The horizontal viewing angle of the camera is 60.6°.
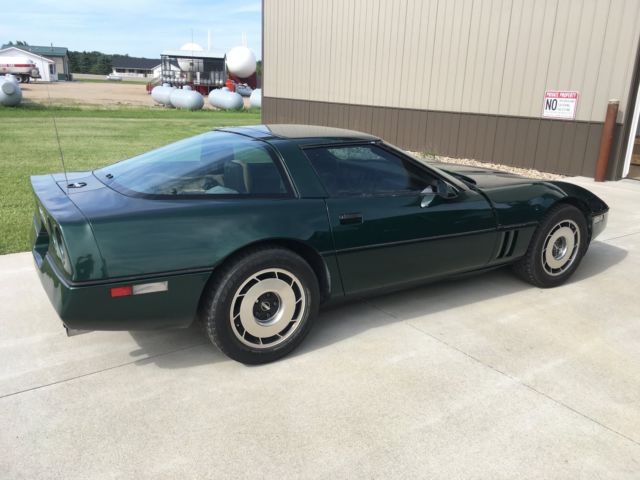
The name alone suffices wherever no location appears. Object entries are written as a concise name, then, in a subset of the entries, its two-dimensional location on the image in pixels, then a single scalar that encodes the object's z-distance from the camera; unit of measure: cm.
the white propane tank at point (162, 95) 3055
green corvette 272
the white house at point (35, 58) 6905
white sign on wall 961
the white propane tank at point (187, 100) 2842
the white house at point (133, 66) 11618
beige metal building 921
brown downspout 898
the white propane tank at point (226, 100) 2916
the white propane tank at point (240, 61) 4916
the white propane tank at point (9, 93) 2277
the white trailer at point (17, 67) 5547
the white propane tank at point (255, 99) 3205
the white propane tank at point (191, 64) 4459
